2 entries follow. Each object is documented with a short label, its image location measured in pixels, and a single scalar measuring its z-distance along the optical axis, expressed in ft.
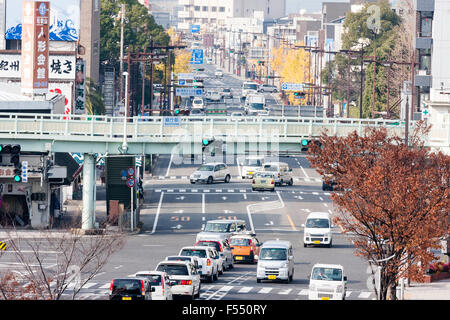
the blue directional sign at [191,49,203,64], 564.71
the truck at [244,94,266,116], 474.70
